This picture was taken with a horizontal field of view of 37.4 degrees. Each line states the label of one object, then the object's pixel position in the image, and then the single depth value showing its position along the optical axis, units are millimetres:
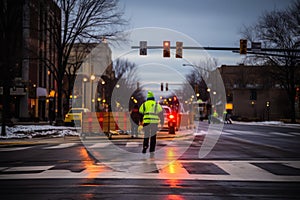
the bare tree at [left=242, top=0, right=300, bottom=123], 47312
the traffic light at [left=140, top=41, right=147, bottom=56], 27547
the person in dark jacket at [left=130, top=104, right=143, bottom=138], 19156
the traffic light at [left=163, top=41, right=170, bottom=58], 27812
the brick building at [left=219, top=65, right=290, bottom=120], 81500
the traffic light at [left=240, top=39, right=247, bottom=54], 28188
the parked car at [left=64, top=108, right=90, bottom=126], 35944
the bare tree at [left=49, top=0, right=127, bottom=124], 29625
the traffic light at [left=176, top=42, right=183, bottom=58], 28047
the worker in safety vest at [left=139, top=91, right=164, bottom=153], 14297
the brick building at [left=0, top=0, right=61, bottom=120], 33125
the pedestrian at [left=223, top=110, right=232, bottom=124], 59256
